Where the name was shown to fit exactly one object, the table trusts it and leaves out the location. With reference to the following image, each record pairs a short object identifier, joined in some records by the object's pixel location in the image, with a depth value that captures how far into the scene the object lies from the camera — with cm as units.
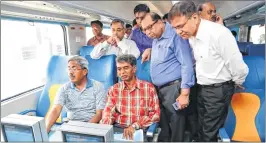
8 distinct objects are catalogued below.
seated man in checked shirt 188
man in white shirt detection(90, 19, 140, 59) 254
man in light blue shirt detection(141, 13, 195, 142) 180
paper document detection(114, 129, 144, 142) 161
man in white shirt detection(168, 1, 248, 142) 151
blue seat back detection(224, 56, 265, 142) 196
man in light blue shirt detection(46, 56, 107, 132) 200
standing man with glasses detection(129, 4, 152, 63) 231
